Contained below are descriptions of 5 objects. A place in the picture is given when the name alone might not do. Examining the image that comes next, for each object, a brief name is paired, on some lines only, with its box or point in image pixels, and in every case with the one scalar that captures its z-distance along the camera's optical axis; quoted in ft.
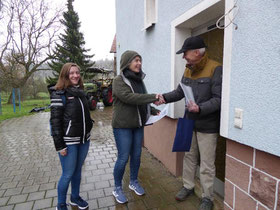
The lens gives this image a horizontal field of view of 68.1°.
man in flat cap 6.89
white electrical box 5.85
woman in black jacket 7.09
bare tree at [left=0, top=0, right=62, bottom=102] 61.57
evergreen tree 71.66
